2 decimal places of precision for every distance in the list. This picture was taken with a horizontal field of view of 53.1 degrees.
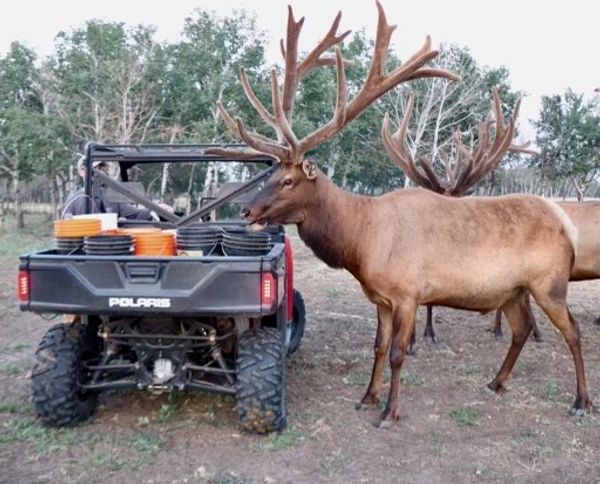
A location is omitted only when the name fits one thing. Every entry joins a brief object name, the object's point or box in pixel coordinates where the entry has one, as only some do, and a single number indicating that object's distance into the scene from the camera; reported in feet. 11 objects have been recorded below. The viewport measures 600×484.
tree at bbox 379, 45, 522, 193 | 96.58
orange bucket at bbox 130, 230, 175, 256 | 14.42
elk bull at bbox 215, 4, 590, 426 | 15.79
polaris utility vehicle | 12.76
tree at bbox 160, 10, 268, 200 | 85.05
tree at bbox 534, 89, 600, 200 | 103.71
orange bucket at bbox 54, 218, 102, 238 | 14.58
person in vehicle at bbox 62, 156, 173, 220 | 18.83
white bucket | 16.00
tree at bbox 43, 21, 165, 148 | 78.59
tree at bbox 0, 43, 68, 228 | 75.15
